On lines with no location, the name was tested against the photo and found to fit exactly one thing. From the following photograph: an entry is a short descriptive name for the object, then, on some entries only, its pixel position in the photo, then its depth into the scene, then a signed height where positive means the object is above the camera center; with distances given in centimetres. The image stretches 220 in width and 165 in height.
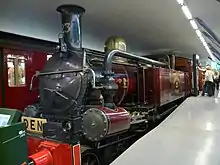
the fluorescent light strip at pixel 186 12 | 453 +186
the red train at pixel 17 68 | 307 +33
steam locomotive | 221 -20
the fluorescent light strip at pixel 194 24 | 572 +191
